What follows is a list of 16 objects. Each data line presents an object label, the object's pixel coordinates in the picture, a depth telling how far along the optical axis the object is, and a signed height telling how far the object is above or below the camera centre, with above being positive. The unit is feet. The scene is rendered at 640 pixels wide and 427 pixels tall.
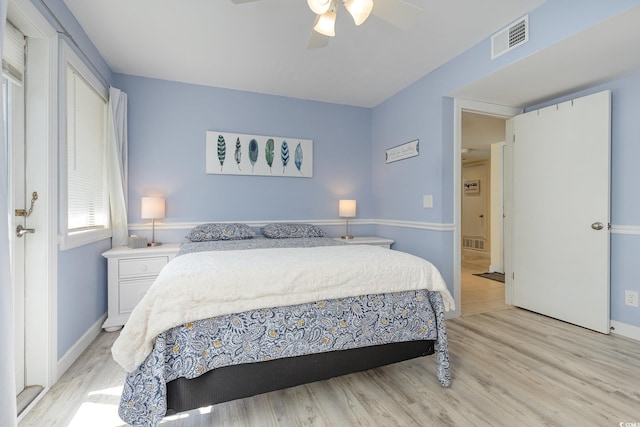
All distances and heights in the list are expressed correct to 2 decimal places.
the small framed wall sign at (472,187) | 22.95 +1.95
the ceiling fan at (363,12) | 4.91 +3.53
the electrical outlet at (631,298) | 7.84 -2.28
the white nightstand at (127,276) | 8.50 -1.92
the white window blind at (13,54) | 5.18 +2.81
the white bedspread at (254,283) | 4.16 -1.19
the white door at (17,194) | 5.37 +0.29
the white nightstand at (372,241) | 11.35 -1.15
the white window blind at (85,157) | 7.18 +1.44
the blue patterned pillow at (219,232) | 9.62 -0.71
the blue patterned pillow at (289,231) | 10.68 -0.72
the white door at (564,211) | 8.27 +0.03
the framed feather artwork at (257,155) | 11.03 +2.17
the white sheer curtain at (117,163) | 9.25 +1.50
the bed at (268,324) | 4.18 -1.83
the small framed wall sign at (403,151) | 10.66 +2.28
